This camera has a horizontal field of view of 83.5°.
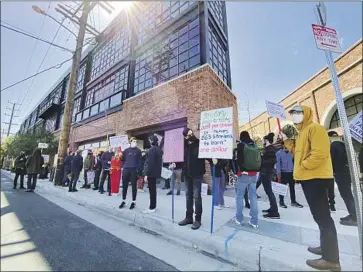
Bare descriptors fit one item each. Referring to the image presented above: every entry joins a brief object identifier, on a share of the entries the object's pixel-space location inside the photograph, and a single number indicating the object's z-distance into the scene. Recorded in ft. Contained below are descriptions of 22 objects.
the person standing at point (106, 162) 25.03
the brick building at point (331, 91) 34.19
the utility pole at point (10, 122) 117.38
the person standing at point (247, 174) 11.23
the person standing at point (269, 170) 13.09
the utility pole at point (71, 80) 30.96
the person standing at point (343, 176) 11.76
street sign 8.68
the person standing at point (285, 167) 17.40
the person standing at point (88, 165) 29.62
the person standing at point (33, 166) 25.76
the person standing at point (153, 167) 14.55
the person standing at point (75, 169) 25.36
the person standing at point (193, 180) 11.27
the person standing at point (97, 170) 26.89
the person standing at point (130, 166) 16.38
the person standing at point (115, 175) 22.58
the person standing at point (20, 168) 29.03
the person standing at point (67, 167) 31.36
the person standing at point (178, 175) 23.91
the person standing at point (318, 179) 6.85
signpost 7.33
